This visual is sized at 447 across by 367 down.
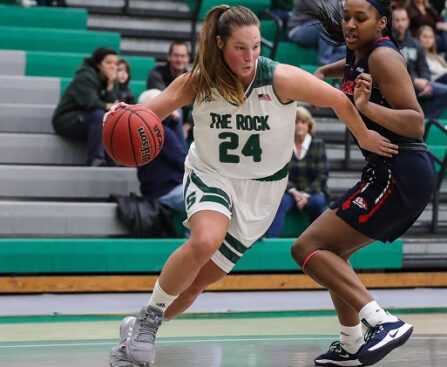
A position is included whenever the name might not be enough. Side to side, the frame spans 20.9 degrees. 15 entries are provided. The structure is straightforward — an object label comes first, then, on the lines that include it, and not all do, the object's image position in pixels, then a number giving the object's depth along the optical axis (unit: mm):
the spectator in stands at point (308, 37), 12227
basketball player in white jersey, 5773
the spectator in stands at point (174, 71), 10766
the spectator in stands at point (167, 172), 9992
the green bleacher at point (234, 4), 13117
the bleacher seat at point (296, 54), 12617
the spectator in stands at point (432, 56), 12516
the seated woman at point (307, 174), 10336
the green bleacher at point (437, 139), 11539
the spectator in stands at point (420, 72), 11859
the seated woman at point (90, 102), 10344
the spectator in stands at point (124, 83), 10656
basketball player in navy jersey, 5859
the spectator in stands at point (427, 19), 13031
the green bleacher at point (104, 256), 9430
